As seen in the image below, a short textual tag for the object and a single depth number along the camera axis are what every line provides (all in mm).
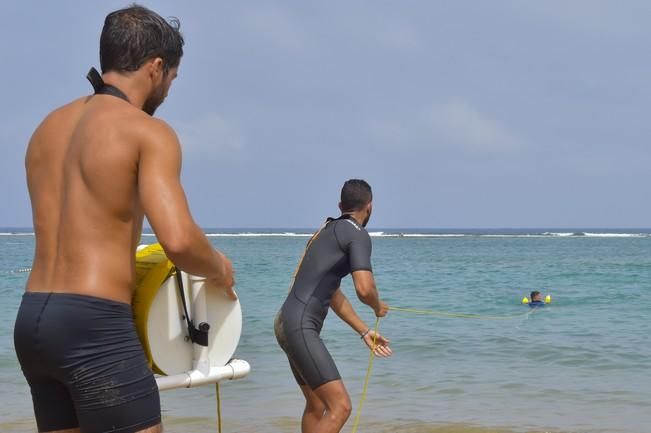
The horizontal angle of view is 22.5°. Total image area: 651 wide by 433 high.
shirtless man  4432
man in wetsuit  9142
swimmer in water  33933
